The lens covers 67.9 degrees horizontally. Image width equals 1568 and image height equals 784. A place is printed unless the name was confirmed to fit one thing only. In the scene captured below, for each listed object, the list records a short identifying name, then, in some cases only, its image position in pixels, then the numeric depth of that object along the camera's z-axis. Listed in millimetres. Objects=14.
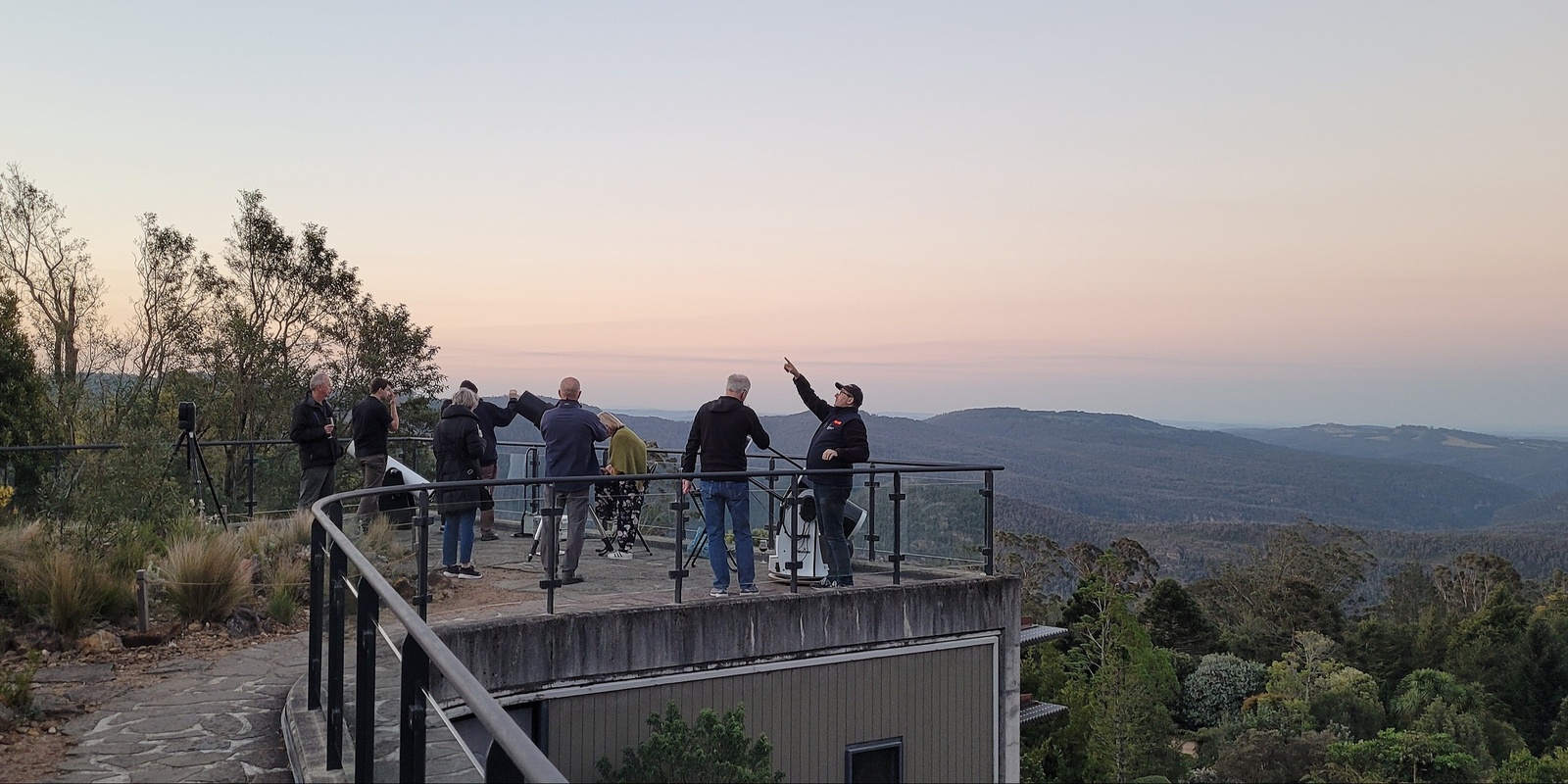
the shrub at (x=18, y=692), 6285
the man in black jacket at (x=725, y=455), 9836
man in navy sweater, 10727
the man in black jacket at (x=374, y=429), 12180
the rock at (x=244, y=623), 8828
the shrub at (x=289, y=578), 9531
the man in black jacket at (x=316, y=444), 12023
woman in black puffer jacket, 11227
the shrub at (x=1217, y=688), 46031
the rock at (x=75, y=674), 7289
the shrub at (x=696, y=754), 8867
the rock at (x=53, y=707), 6477
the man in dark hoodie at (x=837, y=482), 10500
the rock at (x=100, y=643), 8031
